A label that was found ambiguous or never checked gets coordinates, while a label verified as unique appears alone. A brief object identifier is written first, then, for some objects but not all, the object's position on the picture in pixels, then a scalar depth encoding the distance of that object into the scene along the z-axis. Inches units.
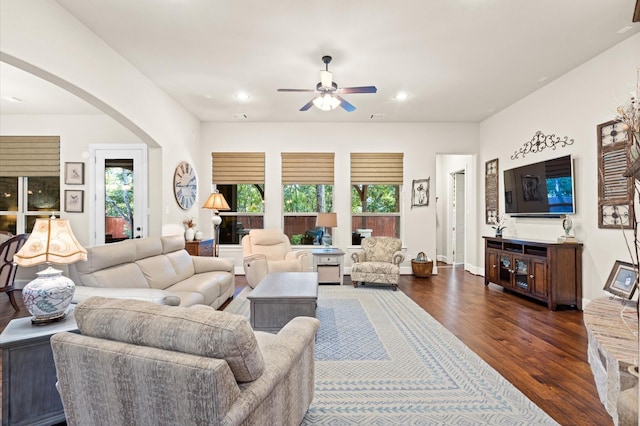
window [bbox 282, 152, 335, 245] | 253.3
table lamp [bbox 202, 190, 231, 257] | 209.3
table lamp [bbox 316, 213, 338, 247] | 216.8
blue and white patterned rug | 74.8
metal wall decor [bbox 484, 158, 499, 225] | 226.1
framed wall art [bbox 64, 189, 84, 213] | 215.3
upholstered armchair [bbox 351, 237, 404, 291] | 199.2
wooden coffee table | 117.8
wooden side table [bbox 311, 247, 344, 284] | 213.3
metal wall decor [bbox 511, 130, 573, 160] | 168.9
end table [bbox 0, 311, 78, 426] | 63.6
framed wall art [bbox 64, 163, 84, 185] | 215.8
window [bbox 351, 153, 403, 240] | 249.8
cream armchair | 182.1
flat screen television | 161.9
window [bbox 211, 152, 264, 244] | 248.2
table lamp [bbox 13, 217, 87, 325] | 70.6
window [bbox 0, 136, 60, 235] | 216.7
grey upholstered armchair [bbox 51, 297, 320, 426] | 41.4
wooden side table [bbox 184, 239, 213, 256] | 191.2
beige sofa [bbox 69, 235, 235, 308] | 94.9
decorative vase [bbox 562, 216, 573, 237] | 158.2
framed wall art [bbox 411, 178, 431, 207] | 249.8
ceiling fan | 136.3
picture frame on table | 120.5
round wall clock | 205.2
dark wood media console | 155.6
